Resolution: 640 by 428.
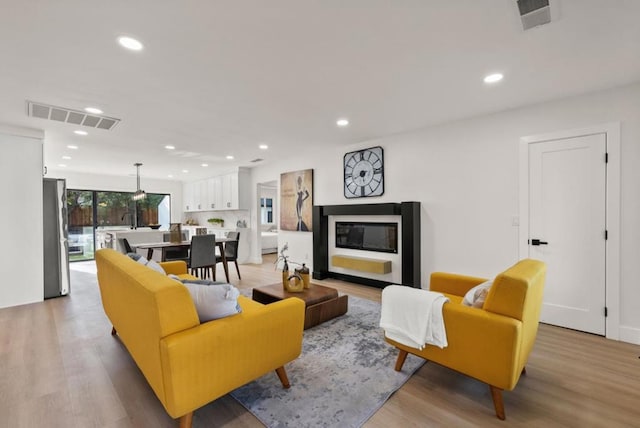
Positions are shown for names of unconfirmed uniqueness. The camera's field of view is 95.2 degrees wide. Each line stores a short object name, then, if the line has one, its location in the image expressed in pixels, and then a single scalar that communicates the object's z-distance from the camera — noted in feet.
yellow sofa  4.75
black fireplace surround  13.42
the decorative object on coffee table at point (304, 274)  11.35
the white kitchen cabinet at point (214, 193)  25.79
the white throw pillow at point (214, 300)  5.47
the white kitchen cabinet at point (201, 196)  27.68
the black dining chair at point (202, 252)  15.12
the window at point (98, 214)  25.27
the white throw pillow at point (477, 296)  6.51
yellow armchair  5.47
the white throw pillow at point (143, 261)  8.18
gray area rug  5.84
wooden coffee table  10.21
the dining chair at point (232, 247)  18.24
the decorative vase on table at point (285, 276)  11.11
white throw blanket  6.26
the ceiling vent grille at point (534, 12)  5.51
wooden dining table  14.55
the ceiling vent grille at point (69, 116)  10.46
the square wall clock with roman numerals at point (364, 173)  15.25
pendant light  21.34
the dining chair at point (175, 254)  15.59
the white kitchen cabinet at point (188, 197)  29.73
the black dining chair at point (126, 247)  14.74
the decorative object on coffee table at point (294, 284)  11.01
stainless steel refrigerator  14.14
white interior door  9.59
